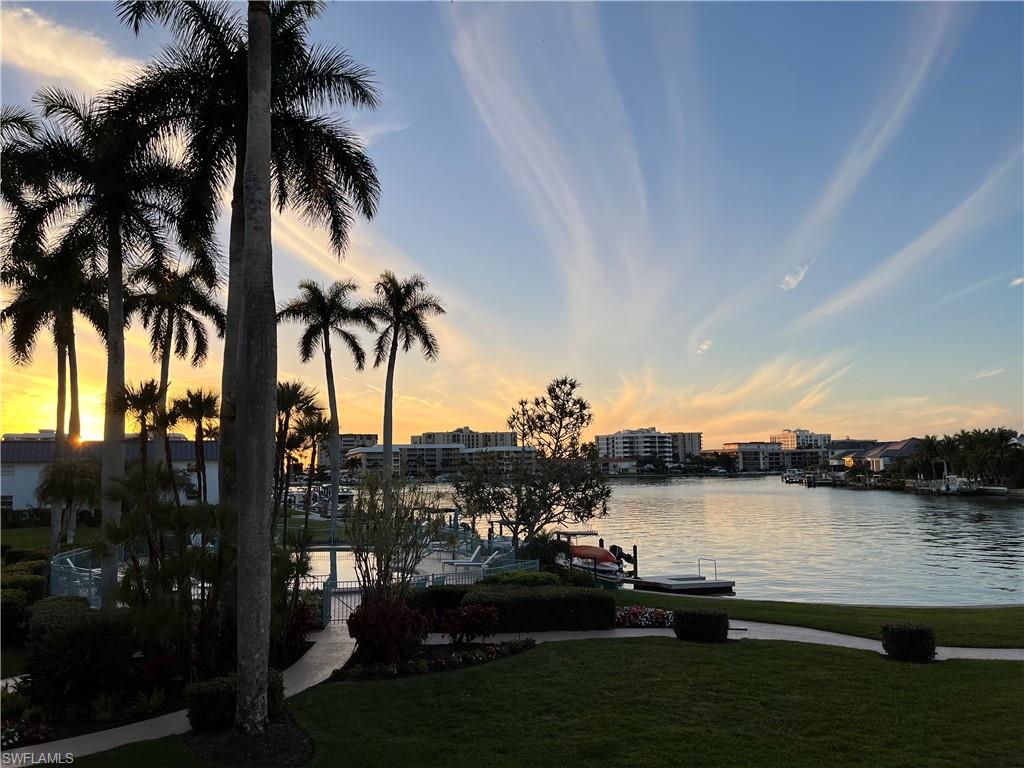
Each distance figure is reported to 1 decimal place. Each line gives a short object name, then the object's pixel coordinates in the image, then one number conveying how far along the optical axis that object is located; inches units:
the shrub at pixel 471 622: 539.8
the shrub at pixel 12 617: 589.3
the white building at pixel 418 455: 6559.1
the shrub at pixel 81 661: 407.2
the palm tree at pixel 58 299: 682.2
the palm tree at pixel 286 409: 524.4
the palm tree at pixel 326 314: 1604.3
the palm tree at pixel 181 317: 1135.6
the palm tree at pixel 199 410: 494.6
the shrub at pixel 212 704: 358.0
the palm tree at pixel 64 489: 870.4
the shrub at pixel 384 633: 488.1
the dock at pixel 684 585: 1189.1
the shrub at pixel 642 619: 643.5
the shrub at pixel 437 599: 649.0
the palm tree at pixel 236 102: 583.5
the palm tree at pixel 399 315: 1499.8
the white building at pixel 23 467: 1916.8
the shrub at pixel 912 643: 487.5
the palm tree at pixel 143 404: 483.5
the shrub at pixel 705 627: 551.5
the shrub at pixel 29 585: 650.2
